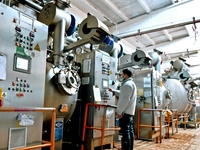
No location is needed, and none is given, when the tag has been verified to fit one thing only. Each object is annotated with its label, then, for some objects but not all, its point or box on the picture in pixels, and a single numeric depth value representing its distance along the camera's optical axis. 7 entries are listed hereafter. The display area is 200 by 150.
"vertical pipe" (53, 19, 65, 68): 2.94
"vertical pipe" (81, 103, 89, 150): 3.19
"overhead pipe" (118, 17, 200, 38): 4.76
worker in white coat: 3.14
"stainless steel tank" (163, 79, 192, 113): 6.96
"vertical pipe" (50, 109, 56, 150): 2.00
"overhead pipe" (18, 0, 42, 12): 2.86
